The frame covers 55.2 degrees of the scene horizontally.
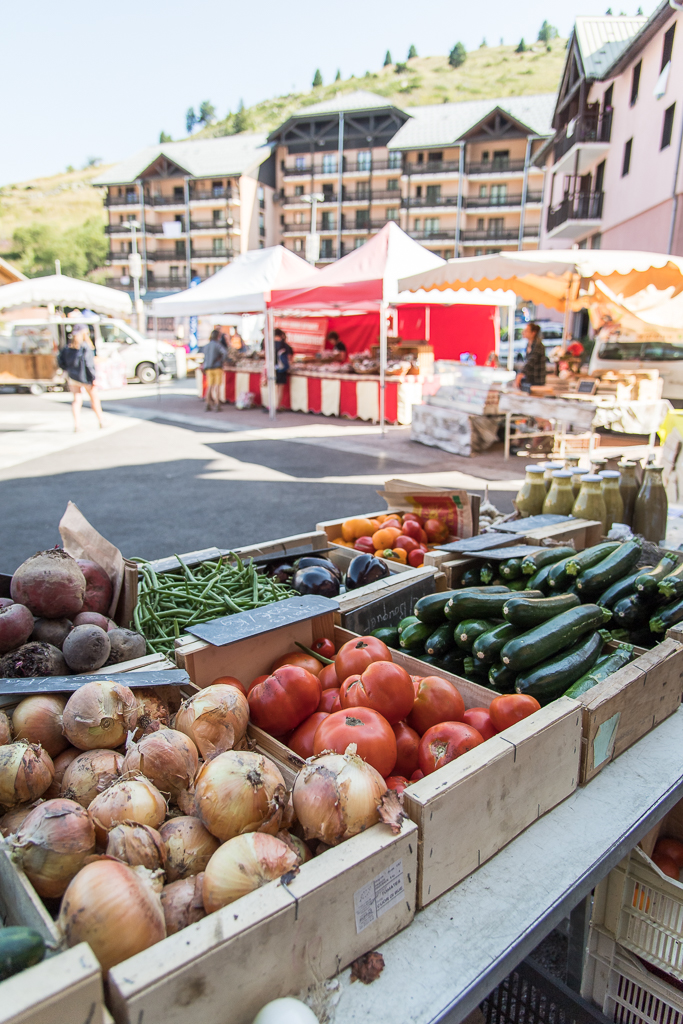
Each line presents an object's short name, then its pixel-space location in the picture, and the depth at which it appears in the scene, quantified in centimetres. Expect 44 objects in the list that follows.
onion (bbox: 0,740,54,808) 149
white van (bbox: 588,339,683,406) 1386
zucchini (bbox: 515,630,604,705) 215
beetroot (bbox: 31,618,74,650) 214
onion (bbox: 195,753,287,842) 142
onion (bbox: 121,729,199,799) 155
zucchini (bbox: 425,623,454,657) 246
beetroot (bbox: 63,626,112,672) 203
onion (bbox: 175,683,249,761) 172
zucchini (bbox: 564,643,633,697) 214
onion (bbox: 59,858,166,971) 114
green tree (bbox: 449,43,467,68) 14425
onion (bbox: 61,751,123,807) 155
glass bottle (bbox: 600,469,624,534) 400
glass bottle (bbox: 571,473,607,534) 383
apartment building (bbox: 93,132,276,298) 6588
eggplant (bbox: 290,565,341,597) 300
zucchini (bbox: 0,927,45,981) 107
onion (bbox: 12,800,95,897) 128
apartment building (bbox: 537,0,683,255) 1895
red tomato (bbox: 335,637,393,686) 210
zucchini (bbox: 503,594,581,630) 234
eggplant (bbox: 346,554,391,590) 316
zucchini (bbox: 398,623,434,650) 257
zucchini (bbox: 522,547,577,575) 288
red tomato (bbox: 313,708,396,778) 166
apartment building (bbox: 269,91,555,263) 6012
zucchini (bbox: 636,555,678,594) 257
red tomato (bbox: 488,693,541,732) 192
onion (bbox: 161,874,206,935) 128
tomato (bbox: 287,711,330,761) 193
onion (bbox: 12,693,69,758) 172
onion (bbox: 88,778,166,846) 138
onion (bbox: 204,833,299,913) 128
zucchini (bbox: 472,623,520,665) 228
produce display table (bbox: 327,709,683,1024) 135
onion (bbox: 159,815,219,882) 139
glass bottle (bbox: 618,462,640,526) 414
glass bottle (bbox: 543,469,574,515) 405
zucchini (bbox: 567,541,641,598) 268
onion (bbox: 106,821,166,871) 129
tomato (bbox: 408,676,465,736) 199
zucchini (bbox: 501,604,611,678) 218
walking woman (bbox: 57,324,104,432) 1362
